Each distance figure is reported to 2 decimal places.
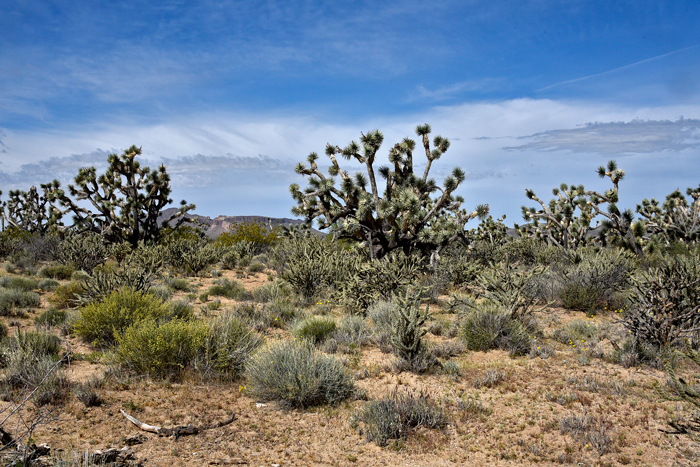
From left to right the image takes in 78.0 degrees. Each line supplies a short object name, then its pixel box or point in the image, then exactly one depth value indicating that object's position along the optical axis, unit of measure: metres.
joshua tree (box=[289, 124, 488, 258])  16.00
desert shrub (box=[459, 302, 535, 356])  8.71
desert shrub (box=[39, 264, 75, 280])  17.58
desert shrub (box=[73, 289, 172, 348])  8.53
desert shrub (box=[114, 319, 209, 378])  6.86
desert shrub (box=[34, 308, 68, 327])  10.15
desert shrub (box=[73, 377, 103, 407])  5.84
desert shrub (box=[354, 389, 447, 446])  5.29
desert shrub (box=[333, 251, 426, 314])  11.70
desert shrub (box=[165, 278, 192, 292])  15.46
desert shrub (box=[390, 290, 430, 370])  7.57
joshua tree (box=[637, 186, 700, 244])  25.92
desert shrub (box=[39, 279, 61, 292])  14.59
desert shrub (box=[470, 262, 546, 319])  9.88
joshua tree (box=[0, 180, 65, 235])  37.59
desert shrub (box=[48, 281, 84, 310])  12.41
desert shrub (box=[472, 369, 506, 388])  6.89
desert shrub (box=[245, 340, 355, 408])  6.16
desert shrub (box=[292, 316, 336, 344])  9.12
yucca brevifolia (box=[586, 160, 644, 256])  21.67
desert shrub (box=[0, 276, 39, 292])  13.70
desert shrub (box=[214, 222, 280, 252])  30.17
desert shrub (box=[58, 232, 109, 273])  19.11
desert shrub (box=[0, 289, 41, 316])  11.09
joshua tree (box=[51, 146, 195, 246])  25.50
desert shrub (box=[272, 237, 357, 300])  13.97
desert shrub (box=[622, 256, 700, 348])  8.00
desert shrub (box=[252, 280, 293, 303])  13.60
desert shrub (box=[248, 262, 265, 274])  21.91
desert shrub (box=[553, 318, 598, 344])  9.34
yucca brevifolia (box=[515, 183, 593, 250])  25.58
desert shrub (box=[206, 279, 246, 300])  14.54
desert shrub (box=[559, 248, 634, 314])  12.55
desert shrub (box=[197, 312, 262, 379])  7.03
